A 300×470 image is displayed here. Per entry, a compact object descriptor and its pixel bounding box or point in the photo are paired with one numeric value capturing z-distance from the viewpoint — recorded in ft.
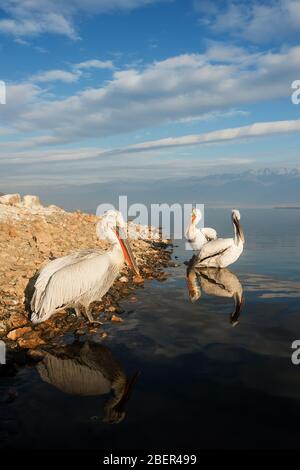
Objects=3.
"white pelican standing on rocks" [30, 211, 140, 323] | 19.62
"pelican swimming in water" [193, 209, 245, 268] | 37.83
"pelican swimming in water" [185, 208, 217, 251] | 45.65
